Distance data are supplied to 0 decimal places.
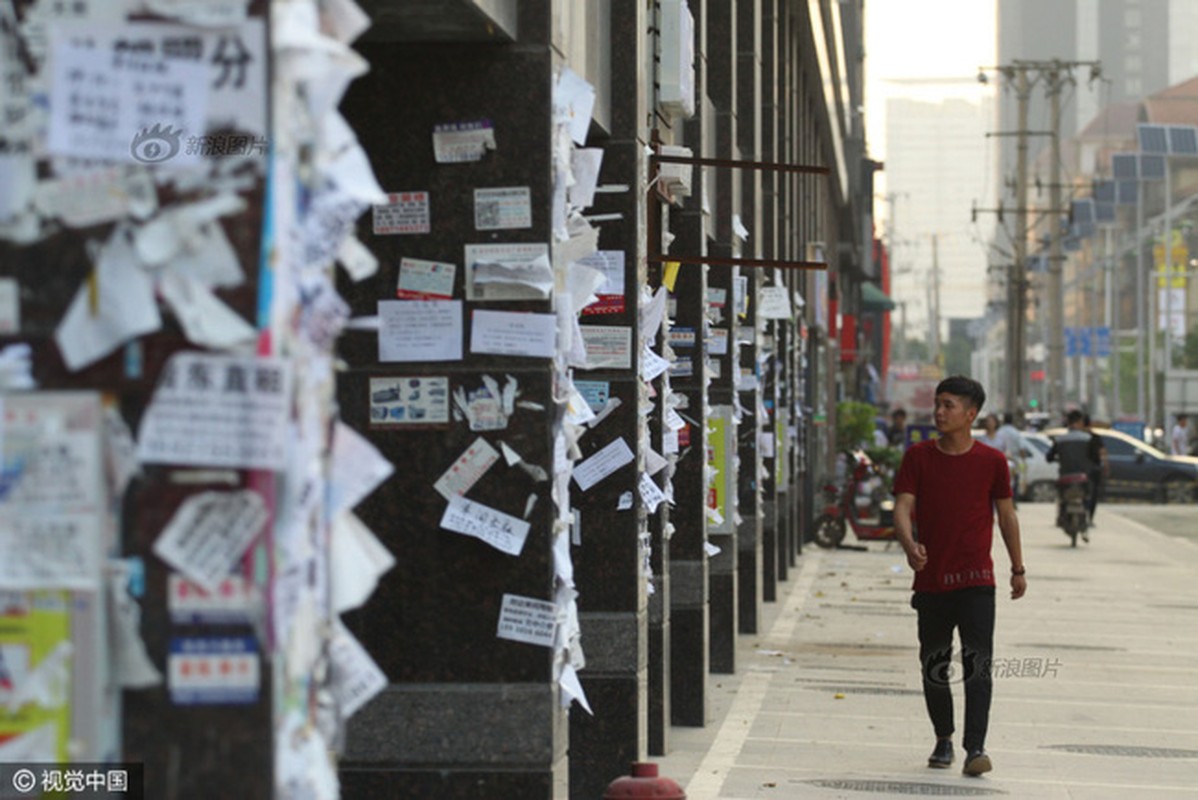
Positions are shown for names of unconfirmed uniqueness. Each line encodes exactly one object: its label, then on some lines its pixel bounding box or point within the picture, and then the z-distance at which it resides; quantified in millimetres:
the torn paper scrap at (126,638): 8049
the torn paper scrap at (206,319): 7919
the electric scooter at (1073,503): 61281
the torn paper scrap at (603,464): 19242
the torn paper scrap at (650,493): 19658
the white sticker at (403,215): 14763
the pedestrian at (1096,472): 64943
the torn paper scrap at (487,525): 14710
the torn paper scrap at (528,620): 14672
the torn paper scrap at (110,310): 7958
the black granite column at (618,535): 18814
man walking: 20386
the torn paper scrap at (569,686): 15061
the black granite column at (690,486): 24842
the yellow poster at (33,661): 7988
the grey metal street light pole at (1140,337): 183720
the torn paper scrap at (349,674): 8660
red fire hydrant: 12108
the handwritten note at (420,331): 14786
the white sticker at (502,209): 14679
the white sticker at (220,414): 7904
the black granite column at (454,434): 14656
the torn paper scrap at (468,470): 14756
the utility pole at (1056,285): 164798
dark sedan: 94838
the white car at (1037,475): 95339
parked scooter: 59327
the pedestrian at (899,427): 74965
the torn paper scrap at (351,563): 8461
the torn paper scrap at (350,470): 8431
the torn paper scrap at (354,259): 8331
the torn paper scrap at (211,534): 7988
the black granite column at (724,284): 29648
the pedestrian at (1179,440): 116274
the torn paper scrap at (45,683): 8011
